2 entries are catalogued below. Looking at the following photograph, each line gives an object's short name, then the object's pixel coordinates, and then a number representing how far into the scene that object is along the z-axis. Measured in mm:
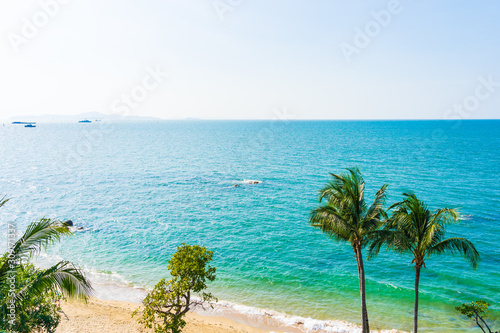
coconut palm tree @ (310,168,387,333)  17000
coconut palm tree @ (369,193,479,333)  16078
